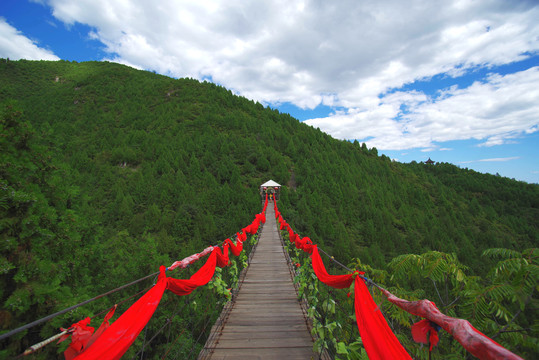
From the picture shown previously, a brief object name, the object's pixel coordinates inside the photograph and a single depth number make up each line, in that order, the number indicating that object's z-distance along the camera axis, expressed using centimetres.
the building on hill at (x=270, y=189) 2986
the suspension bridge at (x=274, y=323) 136
